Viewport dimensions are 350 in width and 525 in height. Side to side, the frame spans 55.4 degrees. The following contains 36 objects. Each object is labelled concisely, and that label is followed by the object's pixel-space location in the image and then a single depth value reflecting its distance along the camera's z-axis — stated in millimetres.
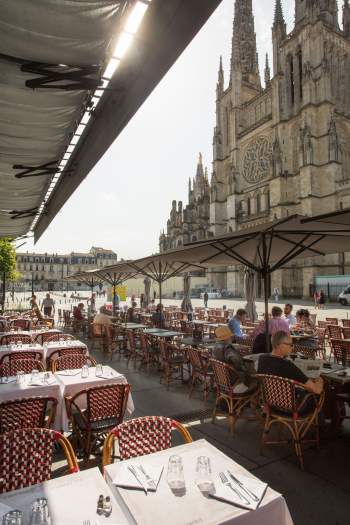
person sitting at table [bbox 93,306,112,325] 10885
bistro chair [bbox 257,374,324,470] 3883
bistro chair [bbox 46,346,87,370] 5975
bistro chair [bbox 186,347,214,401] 5906
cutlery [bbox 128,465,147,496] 2012
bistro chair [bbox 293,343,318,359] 6725
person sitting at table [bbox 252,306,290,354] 7438
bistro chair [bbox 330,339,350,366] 6824
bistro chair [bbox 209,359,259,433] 4699
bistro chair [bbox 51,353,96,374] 5299
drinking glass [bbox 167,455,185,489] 2021
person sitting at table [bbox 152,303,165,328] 11859
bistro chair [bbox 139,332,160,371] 8508
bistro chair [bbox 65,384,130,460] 3732
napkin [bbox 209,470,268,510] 1822
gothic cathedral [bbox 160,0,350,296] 33312
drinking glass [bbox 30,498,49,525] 1640
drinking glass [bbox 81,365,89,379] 4612
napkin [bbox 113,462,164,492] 2020
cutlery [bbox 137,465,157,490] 2027
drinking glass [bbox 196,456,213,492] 2000
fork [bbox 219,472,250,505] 1858
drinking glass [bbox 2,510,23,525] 1579
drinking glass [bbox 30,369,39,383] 4461
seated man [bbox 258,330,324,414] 4039
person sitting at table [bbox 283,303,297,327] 9949
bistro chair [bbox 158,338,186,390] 7070
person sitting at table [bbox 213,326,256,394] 4957
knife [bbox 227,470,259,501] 1874
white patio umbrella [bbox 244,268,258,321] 12297
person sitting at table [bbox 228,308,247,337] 7766
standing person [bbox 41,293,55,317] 17719
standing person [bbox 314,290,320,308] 25144
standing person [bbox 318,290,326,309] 24411
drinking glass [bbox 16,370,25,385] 4430
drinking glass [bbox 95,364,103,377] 4719
